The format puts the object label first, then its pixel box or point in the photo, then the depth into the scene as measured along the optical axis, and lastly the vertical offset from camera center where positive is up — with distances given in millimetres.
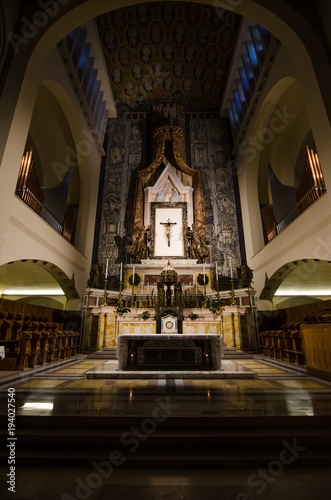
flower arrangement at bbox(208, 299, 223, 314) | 7457 +845
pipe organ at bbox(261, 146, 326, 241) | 6855 +4312
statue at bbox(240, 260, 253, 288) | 9242 +2122
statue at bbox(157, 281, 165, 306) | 7777 +1205
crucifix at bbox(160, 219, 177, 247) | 11250 +4742
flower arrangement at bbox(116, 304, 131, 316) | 7357 +757
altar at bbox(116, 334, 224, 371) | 4891 -264
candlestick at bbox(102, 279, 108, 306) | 8406 +1241
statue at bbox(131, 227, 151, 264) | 10836 +3792
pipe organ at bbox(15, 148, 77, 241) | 6898 +4351
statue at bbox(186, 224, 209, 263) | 10906 +3864
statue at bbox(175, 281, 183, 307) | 7684 +1202
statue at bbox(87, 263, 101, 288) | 9391 +2135
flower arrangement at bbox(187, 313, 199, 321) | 7109 +567
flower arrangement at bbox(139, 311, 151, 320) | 6760 +571
